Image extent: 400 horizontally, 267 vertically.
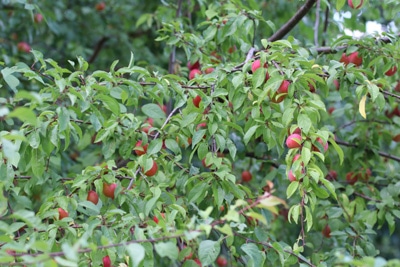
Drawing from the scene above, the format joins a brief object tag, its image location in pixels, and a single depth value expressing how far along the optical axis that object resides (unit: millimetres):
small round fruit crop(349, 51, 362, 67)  4602
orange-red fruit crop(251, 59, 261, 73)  3676
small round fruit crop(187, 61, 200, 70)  5382
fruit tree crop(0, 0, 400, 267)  3256
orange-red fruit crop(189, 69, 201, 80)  4855
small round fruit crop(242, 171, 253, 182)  5547
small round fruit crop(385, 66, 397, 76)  4506
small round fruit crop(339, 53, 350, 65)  4668
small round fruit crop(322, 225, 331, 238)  5094
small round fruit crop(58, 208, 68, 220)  3479
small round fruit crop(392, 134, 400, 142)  5643
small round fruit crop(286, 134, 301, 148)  3385
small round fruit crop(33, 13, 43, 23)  7121
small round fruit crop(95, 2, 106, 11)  8414
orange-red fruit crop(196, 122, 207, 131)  3775
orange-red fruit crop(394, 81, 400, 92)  5215
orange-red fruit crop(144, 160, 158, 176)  3777
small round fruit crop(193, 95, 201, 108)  3939
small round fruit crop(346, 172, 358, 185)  5469
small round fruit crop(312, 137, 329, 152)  3475
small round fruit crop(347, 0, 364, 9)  4242
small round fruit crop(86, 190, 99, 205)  3643
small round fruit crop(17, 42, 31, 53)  7386
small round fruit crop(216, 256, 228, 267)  6858
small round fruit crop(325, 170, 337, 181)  5291
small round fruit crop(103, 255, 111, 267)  3258
